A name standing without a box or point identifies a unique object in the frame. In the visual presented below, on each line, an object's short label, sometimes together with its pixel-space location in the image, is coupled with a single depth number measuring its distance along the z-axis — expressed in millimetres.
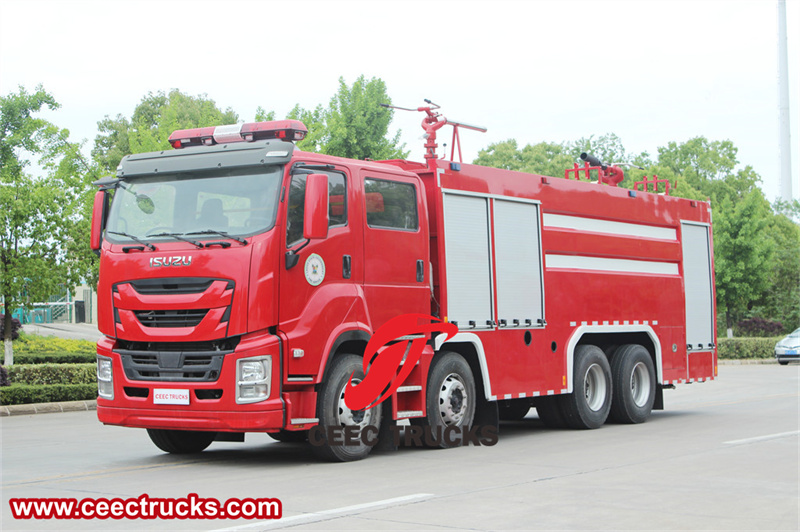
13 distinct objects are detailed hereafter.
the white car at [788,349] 36594
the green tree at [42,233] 23219
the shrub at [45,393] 18438
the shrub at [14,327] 27641
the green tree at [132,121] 61438
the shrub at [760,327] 45469
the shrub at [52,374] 19469
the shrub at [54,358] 25078
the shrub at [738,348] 38906
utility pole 69000
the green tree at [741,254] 41062
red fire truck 9930
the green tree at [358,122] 34219
